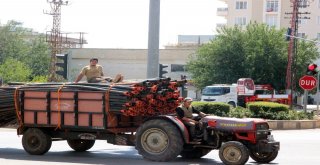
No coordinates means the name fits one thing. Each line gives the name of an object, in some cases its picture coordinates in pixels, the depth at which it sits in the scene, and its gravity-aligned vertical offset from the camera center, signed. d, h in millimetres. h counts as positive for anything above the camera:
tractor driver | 16500 -1456
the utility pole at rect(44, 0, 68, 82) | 70938 +2293
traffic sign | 36094 -1381
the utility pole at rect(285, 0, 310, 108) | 68062 +31
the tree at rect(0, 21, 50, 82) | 101000 -17
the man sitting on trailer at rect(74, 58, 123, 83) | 18453 -568
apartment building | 117500 +6795
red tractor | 15992 -1956
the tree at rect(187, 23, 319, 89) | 74625 -313
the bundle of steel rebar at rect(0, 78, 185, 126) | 16594 -998
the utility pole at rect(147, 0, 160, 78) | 22000 +405
